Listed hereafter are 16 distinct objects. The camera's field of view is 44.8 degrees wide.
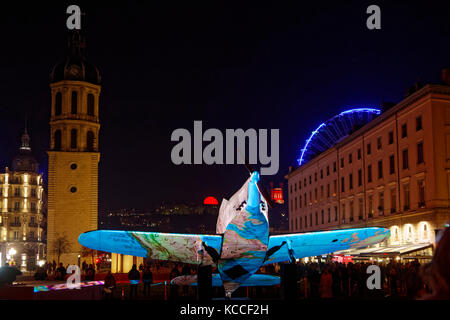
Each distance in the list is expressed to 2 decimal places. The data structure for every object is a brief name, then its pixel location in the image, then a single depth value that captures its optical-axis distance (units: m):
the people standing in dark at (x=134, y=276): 29.69
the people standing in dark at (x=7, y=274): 14.48
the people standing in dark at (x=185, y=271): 31.45
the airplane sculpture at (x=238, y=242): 17.34
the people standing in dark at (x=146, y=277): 31.30
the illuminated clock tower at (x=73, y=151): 78.69
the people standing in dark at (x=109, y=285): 28.23
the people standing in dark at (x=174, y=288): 30.99
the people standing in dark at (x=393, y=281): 30.78
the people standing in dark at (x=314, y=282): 30.43
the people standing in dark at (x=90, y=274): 33.00
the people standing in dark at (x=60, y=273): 32.59
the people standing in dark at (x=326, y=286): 25.47
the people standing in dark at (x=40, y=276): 33.02
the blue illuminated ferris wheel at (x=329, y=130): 77.00
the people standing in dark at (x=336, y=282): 30.67
